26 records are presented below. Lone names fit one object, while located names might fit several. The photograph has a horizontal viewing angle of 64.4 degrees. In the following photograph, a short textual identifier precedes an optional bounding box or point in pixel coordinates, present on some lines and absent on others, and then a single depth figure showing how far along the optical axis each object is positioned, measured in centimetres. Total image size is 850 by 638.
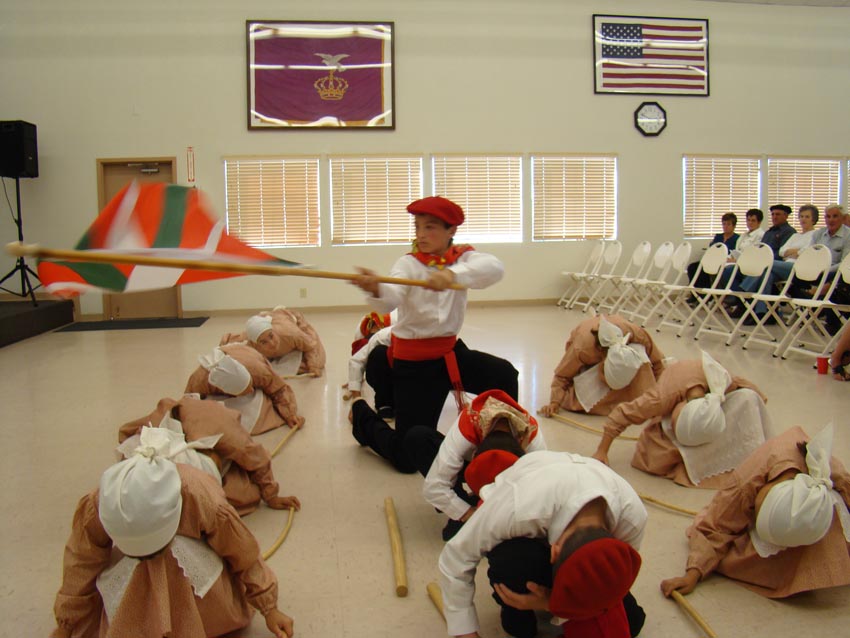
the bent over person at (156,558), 157
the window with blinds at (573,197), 980
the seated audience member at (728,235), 885
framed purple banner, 902
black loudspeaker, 809
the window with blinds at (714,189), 1002
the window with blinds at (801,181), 1020
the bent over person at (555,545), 141
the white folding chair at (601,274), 911
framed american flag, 961
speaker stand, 821
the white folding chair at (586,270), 959
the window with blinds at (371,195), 941
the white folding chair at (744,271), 665
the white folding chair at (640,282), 812
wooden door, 898
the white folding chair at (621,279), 881
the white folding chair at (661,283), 774
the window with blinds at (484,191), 959
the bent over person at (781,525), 193
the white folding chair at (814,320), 562
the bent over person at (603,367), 377
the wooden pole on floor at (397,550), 208
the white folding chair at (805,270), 610
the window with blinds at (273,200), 922
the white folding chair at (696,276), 732
